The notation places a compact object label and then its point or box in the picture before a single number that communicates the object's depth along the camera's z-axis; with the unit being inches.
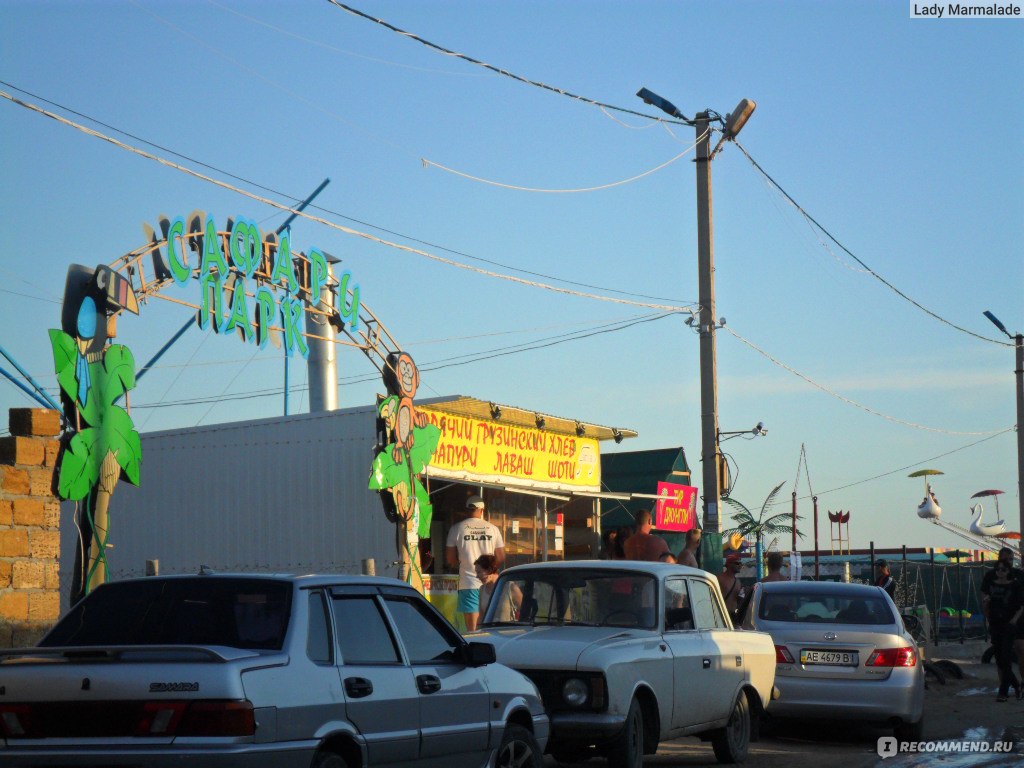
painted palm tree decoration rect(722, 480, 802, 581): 1916.8
